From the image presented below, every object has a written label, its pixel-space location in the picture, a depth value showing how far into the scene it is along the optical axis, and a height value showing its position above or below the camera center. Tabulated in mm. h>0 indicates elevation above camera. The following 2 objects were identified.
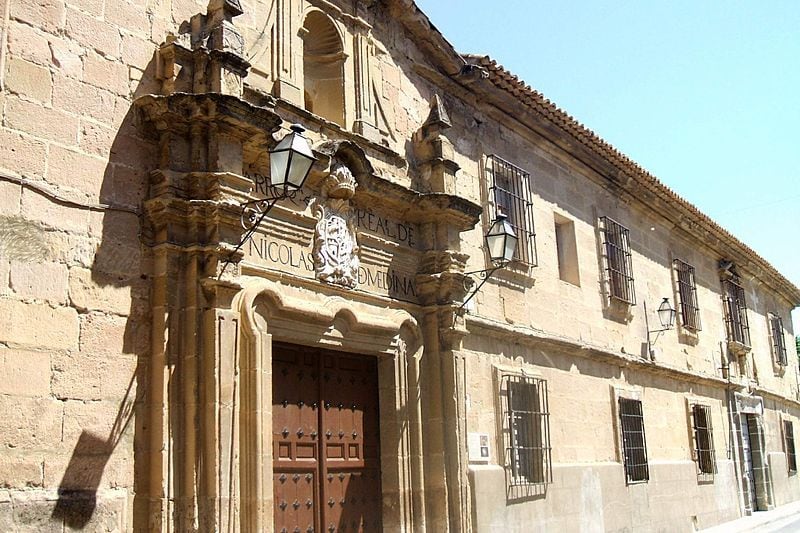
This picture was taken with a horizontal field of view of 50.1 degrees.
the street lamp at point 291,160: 5727 +1972
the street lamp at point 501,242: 8195 +1964
